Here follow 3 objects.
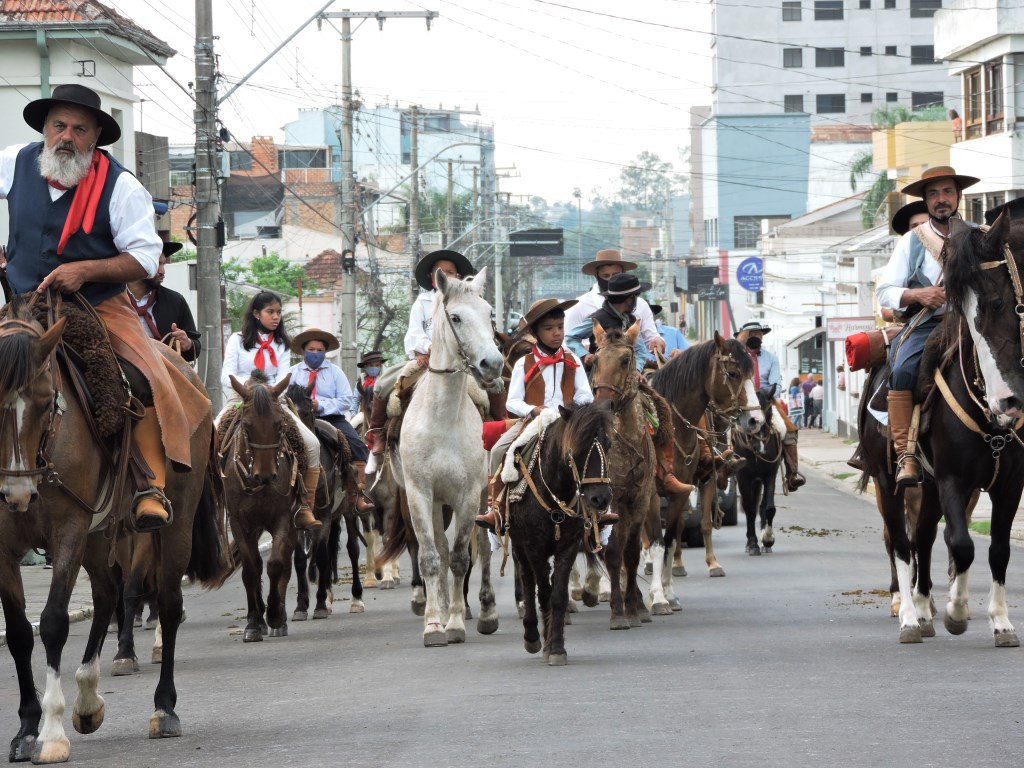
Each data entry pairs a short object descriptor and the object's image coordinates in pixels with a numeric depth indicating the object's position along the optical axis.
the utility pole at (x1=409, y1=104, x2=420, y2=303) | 52.59
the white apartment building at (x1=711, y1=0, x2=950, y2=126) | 113.12
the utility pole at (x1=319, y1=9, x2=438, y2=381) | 40.56
